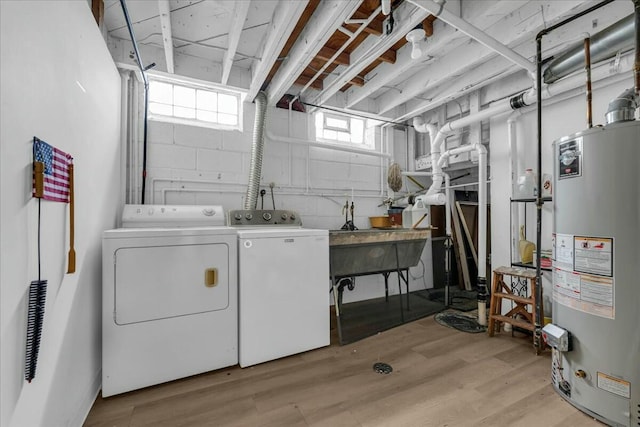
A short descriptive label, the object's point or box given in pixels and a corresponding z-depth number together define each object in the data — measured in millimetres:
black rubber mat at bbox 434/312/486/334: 2703
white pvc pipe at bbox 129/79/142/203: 2539
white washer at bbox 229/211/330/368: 2062
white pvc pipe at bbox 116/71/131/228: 2410
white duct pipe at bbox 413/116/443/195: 3473
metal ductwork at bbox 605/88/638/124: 1484
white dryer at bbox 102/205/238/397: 1733
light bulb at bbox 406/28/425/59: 1981
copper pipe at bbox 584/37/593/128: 1639
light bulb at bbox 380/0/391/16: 1585
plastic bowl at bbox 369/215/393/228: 3457
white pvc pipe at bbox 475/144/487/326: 2889
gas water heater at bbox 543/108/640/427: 1395
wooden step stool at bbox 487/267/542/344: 2336
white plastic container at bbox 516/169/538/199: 2482
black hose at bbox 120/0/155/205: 2537
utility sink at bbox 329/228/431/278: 2637
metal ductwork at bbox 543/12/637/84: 1692
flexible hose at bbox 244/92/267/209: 2850
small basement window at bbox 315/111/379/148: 3666
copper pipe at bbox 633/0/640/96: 1487
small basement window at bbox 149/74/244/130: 2773
